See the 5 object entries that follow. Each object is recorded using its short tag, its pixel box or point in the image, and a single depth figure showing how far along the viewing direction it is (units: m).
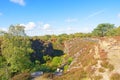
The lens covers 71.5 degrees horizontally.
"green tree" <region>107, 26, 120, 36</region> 48.01
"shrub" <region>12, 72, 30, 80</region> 11.06
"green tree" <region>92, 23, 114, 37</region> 57.74
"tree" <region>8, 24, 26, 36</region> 20.01
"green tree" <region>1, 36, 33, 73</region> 18.73
